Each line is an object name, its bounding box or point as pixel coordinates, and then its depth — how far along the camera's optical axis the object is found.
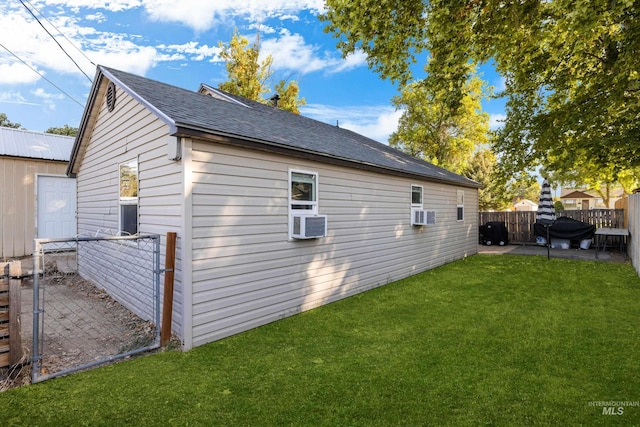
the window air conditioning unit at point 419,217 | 8.38
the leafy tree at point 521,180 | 10.05
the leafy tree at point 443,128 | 18.80
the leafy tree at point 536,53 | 4.76
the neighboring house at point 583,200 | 33.97
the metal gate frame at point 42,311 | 2.86
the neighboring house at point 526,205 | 48.42
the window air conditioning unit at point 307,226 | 4.97
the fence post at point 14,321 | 3.04
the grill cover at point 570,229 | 11.96
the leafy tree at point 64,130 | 27.33
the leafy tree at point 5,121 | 26.56
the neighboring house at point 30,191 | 8.48
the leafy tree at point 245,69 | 17.33
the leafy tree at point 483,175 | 29.19
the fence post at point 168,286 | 3.87
